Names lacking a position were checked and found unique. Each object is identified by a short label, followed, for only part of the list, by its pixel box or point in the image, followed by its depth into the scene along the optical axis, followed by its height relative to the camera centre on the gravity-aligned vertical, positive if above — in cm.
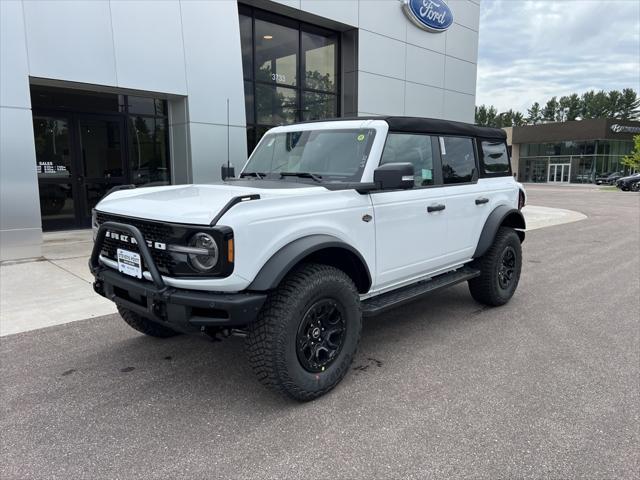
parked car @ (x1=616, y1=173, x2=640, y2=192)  3048 -123
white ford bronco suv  278 -51
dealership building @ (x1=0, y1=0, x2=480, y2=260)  783 +192
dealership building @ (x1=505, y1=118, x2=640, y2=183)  4550 +154
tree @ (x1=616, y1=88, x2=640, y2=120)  9019 +1123
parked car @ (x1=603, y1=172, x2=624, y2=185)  4109 -123
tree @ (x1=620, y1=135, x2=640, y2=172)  3797 +36
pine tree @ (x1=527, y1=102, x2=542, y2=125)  10906 +1142
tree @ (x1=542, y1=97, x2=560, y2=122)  10444 +1174
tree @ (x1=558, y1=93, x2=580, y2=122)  10006 +1193
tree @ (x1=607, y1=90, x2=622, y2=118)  9175 +1120
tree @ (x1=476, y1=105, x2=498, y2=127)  10372 +1105
